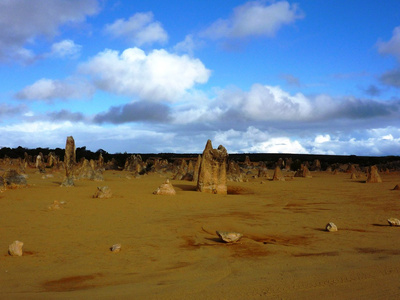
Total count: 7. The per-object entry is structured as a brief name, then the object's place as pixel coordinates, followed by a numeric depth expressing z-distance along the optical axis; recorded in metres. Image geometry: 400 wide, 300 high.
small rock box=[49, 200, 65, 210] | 10.02
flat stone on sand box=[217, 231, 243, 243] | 6.55
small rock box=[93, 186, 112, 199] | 12.39
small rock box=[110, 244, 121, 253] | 6.04
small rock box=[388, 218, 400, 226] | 7.95
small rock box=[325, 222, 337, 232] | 7.55
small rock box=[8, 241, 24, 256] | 5.79
